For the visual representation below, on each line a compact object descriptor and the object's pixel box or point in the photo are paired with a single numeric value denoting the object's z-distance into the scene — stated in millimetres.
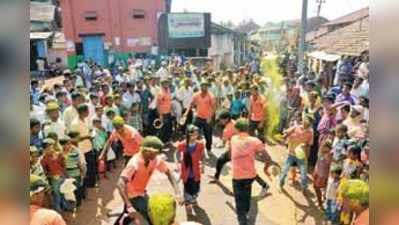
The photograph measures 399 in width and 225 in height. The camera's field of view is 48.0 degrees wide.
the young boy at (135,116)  8438
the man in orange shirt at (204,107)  8039
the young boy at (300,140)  6121
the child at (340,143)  4920
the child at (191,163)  5668
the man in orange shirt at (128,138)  5695
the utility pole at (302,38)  11536
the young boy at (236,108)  9021
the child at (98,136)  6516
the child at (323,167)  5352
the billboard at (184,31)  22031
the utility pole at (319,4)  20398
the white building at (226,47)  22641
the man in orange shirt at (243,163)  4938
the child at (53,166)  4984
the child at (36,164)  4555
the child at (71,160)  5324
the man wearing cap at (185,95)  9268
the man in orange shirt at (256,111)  8305
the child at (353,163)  4323
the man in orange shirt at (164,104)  8562
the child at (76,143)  5479
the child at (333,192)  4793
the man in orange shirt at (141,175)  4211
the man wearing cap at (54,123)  5590
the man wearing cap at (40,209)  2827
